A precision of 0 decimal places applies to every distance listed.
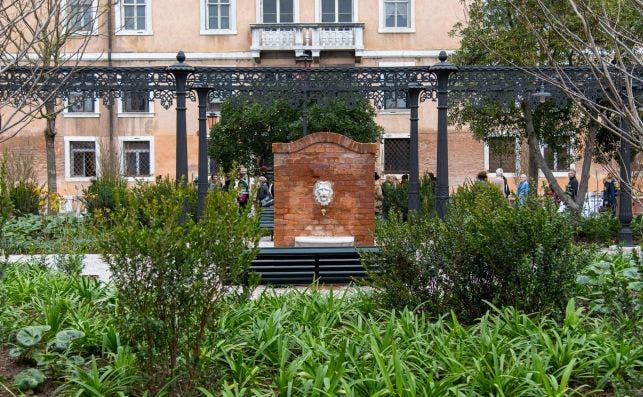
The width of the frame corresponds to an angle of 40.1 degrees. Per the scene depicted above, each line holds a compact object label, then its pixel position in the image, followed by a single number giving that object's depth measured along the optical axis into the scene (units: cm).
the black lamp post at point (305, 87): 1453
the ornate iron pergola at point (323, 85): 1398
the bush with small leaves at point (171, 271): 489
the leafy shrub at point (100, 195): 1880
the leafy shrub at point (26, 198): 1833
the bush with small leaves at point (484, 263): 667
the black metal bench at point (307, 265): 971
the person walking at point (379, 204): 2105
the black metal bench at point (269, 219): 1860
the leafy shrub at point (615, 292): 568
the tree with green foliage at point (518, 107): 1723
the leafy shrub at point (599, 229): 1567
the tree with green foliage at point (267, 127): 2542
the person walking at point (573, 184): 2218
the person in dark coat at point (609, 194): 2258
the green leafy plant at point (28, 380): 524
